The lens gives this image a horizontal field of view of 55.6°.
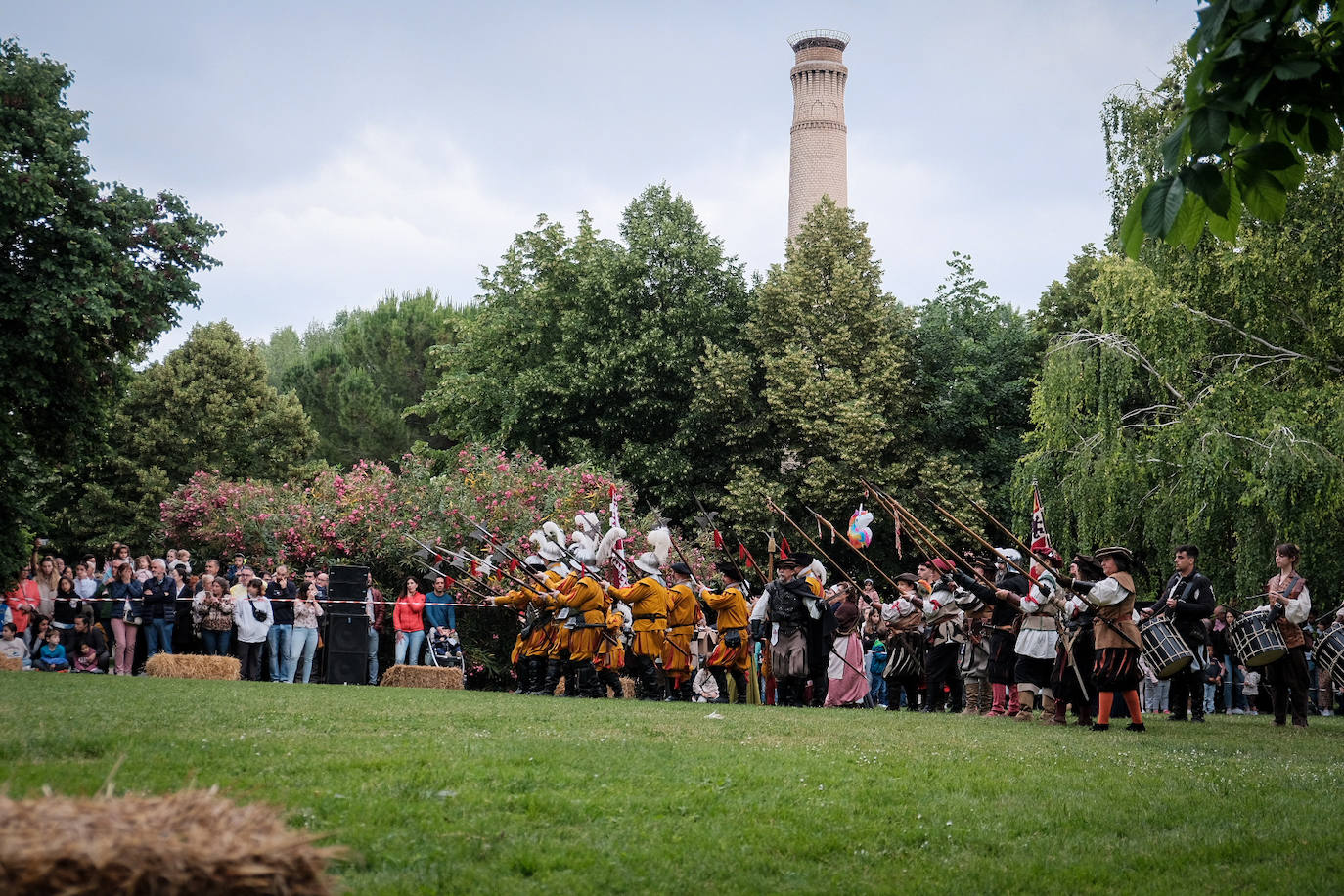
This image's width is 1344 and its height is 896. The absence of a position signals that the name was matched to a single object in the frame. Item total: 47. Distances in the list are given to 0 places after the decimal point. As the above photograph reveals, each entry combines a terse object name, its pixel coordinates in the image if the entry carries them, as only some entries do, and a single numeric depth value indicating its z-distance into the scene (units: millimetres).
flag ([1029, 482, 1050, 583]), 16944
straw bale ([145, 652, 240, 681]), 19734
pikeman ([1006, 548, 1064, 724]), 15539
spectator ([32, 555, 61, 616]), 22281
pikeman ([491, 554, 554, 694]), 20062
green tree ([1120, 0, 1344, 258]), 5133
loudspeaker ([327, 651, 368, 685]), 22516
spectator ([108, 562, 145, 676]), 21859
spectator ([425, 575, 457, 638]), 23766
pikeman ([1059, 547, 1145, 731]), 13797
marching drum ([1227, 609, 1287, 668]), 15047
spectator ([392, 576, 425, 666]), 23312
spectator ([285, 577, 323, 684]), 22328
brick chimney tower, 61219
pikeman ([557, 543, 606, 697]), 18828
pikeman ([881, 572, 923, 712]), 19828
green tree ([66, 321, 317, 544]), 45812
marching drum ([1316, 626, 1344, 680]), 15258
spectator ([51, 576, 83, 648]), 22431
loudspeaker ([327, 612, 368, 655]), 22562
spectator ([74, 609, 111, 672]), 22281
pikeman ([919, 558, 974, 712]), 18203
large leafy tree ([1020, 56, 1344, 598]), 20625
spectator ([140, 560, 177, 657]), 22156
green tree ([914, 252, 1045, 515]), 41375
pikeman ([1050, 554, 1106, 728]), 14945
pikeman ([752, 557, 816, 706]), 18781
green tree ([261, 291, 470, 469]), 62031
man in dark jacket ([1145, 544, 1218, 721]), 15469
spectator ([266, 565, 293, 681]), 22469
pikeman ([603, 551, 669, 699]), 18984
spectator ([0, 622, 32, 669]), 20453
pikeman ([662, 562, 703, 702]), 19656
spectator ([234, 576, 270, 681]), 21906
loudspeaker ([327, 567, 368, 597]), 22359
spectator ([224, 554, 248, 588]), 25195
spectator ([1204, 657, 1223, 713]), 23761
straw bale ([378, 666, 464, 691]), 21266
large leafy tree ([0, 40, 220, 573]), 24312
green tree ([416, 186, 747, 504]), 40656
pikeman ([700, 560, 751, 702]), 18984
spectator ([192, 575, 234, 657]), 21922
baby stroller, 23781
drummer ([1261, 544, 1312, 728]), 14789
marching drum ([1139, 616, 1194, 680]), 14297
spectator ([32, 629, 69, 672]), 21438
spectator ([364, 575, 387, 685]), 22625
